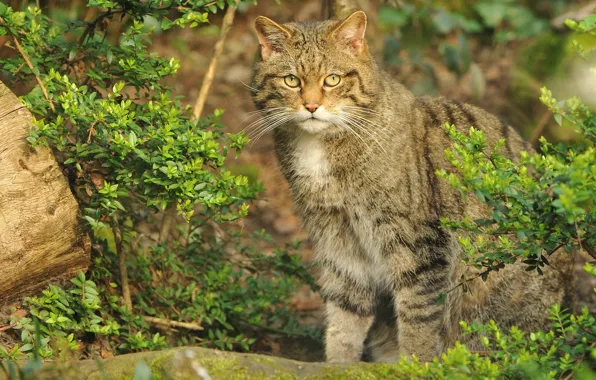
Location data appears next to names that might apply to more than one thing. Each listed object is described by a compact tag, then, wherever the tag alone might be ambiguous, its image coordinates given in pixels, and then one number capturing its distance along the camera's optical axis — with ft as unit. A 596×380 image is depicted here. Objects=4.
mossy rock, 22.93
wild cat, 29.50
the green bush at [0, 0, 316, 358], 26.53
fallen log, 26.00
